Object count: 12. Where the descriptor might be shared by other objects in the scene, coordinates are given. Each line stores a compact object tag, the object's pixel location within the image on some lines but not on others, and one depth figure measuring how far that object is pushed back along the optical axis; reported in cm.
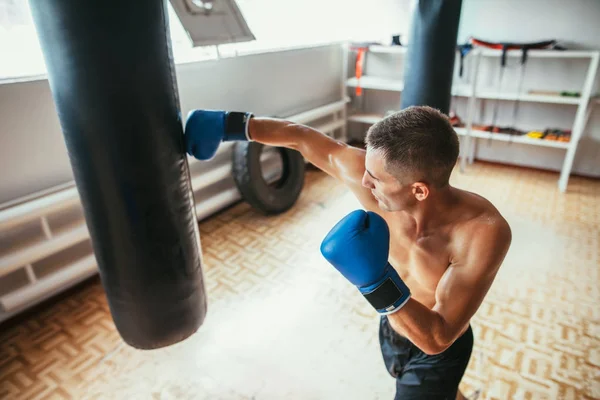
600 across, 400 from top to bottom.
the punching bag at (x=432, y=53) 271
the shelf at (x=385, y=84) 418
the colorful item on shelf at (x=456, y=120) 441
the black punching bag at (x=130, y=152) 107
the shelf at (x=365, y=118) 485
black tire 324
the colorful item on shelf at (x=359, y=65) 458
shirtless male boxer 101
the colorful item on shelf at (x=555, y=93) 377
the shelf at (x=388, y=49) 435
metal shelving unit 356
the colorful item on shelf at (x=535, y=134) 393
